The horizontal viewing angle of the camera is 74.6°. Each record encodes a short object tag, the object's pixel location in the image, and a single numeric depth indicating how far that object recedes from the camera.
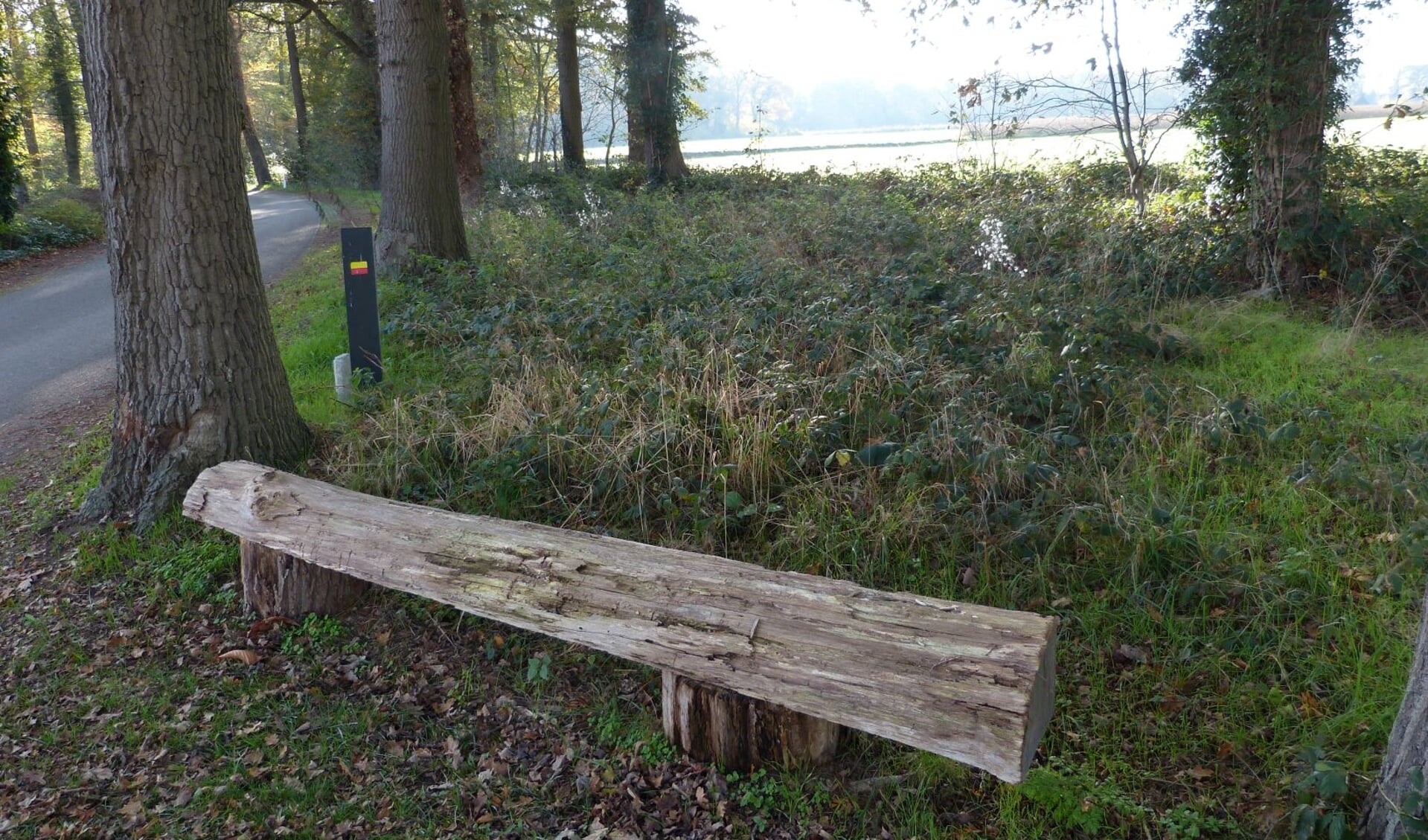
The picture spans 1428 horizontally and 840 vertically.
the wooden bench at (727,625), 2.94
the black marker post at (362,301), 7.07
